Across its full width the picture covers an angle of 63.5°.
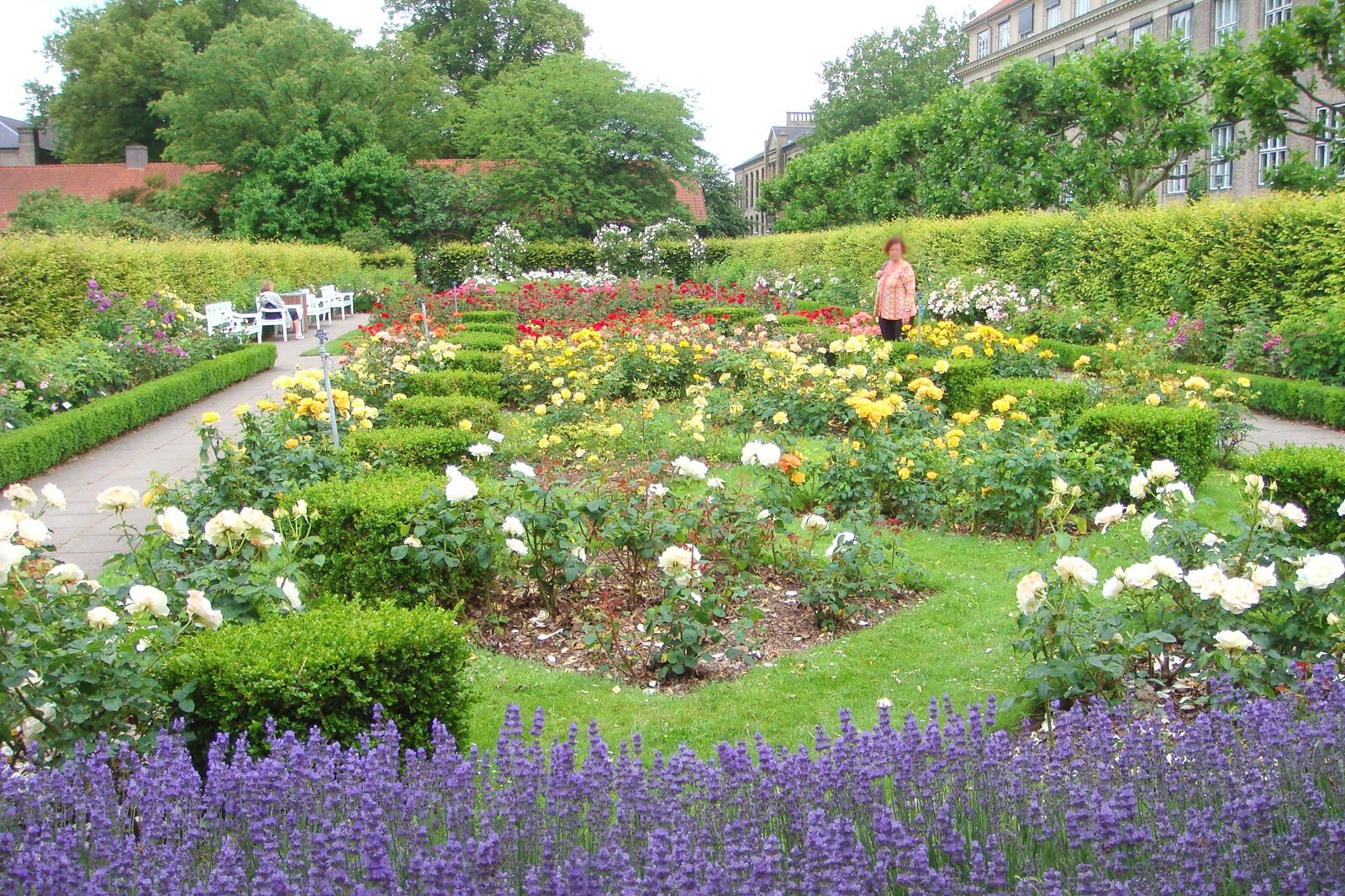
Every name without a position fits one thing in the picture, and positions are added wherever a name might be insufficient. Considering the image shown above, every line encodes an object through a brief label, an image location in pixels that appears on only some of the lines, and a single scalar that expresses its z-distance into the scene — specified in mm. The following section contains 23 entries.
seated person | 19250
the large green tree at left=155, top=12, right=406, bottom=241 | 34375
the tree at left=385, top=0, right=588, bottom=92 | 47688
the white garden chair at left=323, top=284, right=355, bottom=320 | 22328
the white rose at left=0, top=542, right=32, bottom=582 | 2889
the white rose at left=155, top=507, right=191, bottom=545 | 3518
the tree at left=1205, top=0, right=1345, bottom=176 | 16719
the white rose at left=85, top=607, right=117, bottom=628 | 2938
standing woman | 11758
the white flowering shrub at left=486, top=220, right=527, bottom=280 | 27678
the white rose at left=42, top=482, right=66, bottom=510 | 3545
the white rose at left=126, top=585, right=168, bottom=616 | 3180
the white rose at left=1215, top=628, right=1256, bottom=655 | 3363
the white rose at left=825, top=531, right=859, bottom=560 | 4930
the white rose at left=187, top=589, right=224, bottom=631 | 3350
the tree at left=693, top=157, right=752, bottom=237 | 47688
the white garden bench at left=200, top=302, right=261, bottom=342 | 15500
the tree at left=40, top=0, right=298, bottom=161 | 41281
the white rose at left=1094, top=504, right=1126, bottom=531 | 3971
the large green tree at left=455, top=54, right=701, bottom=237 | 36719
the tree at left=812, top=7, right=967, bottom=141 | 57594
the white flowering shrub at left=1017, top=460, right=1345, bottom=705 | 3527
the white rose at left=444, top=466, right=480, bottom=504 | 4473
